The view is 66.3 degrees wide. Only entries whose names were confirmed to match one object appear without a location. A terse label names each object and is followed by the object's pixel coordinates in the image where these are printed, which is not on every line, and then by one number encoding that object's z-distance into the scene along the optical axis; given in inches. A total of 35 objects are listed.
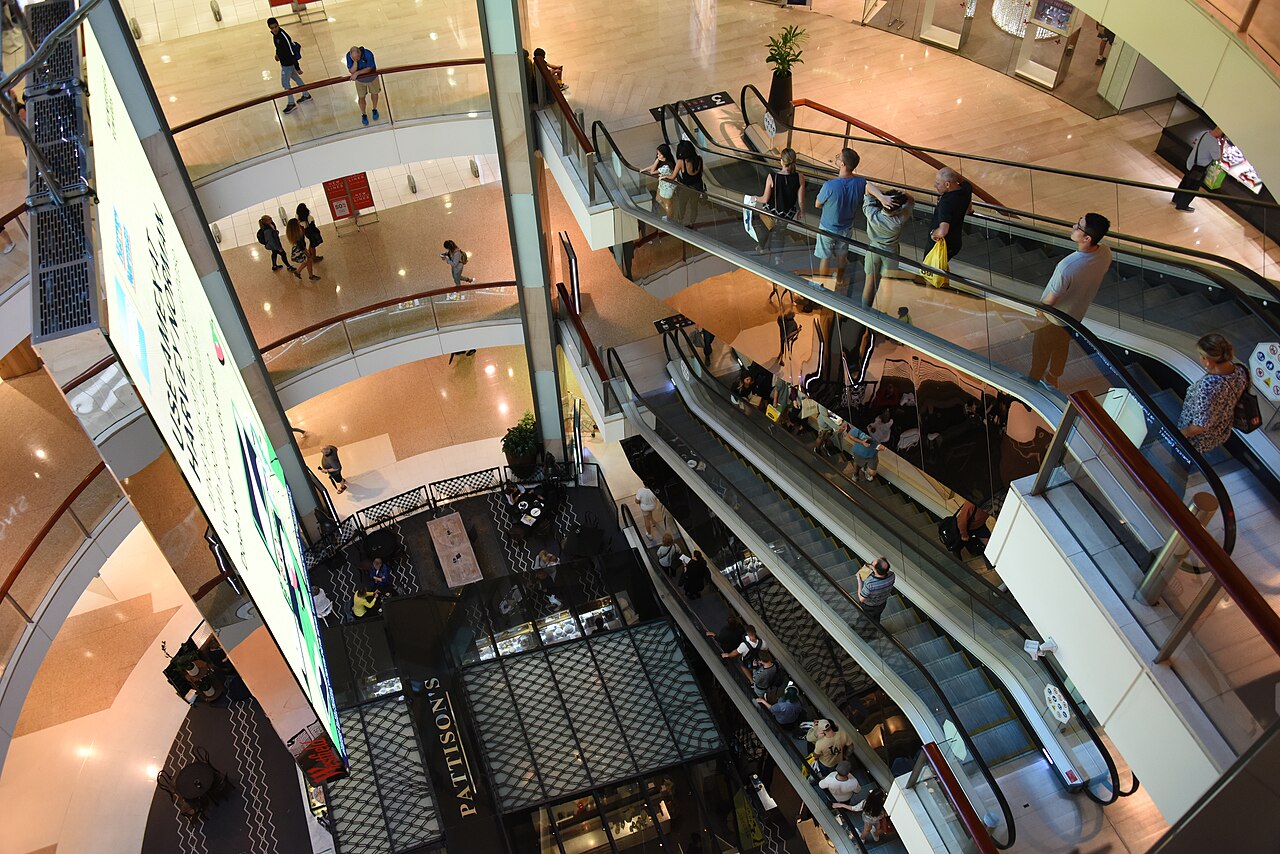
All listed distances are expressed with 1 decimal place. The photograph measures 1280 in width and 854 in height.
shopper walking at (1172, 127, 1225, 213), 494.0
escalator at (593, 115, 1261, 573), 219.5
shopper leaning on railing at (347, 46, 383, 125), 446.0
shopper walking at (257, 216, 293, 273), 518.9
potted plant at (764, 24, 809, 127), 488.7
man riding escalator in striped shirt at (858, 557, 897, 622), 361.4
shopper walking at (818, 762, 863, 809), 389.1
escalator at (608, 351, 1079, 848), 314.8
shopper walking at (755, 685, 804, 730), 431.8
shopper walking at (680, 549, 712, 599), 502.3
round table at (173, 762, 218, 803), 450.0
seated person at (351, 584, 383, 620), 515.2
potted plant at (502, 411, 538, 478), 581.0
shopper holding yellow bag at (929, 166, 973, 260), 292.2
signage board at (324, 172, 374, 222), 560.1
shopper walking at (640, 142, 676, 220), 397.1
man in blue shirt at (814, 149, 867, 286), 325.7
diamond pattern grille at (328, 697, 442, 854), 419.2
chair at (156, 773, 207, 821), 452.8
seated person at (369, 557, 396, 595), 532.4
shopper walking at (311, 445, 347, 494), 569.0
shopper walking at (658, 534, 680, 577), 529.3
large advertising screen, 162.6
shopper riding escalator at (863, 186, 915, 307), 315.6
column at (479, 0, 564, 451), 421.1
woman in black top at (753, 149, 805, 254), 362.6
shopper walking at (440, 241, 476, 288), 530.0
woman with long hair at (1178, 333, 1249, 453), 221.5
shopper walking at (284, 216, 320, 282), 530.9
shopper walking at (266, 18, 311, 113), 453.1
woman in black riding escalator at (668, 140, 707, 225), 391.2
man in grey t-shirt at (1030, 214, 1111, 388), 251.0
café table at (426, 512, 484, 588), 549.0
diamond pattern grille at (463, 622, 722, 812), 445.4
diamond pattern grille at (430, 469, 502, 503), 579.5
